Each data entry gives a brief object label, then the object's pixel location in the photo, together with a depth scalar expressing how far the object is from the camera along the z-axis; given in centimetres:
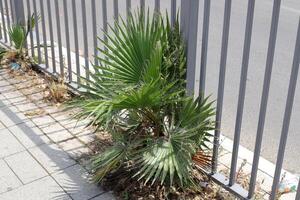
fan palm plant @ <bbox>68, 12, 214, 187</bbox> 266
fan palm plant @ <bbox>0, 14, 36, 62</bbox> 476
